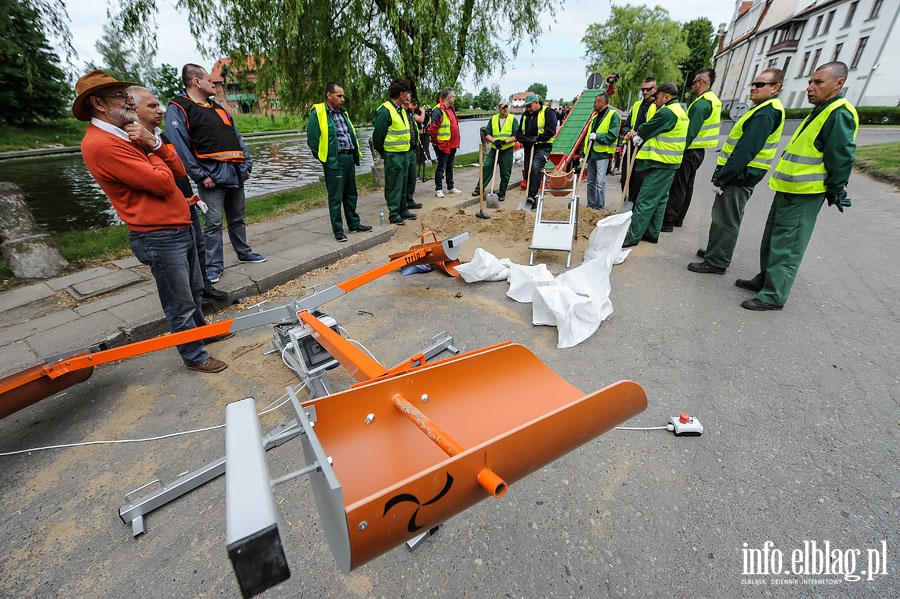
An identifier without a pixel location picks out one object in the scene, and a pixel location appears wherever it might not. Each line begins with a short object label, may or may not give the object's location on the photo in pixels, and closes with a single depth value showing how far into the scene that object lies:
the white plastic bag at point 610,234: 3.94
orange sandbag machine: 0.89
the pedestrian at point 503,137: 7.88
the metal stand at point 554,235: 4.66
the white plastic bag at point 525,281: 3.89
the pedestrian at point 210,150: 3.81
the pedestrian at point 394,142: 5.97
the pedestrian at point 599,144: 6.32
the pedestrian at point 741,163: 3.85
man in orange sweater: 2.19
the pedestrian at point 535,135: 7.54
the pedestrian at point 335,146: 5.05
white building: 27.77
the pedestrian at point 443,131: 7.84
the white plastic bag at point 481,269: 4.26
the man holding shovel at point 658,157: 4.80
